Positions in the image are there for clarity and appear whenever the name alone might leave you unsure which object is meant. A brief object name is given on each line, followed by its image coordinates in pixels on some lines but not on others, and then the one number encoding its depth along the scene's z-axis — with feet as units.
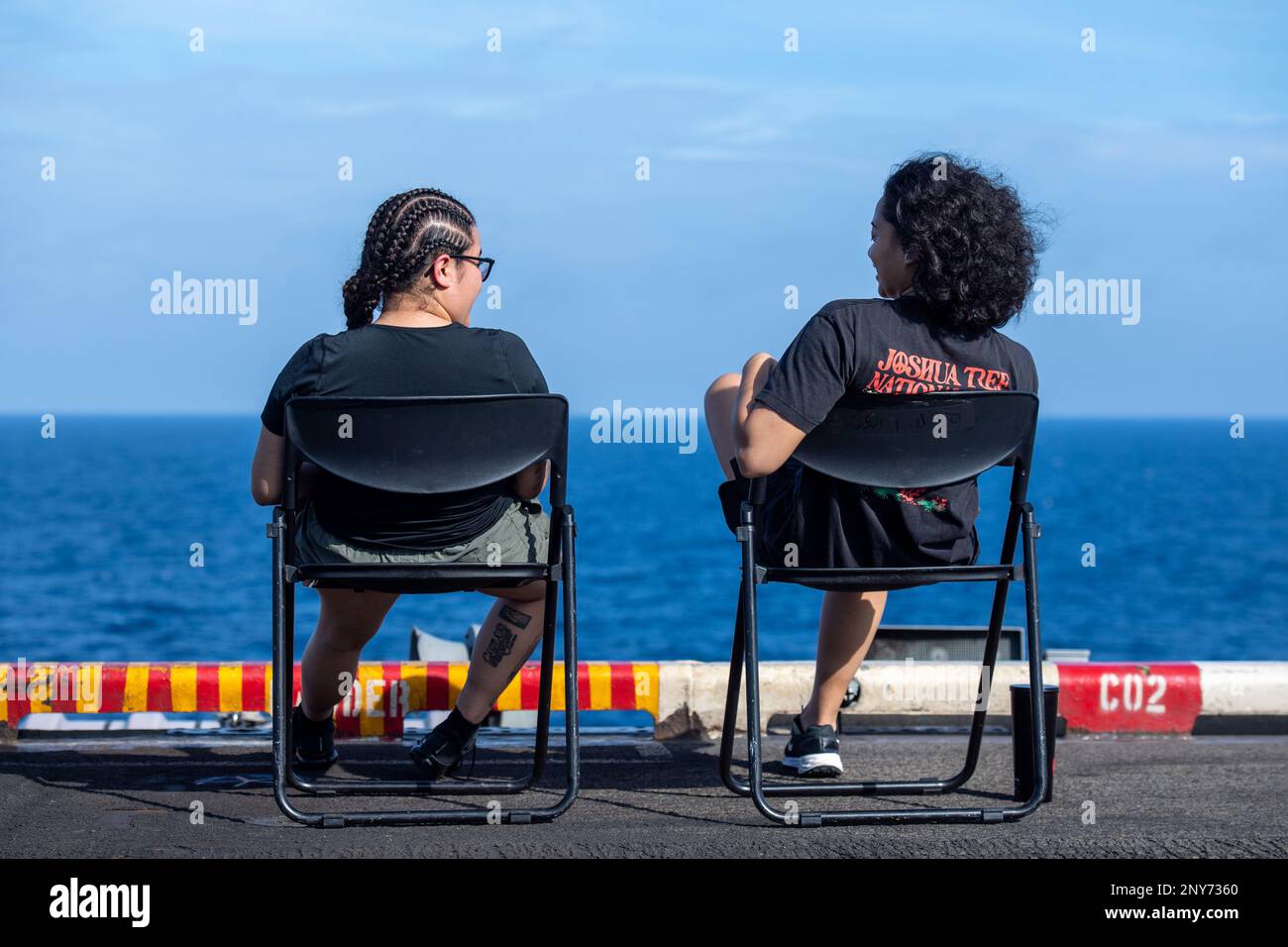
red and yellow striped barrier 16.98
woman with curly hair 12.76
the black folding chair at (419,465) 12.23
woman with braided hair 13.09
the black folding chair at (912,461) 12.41
